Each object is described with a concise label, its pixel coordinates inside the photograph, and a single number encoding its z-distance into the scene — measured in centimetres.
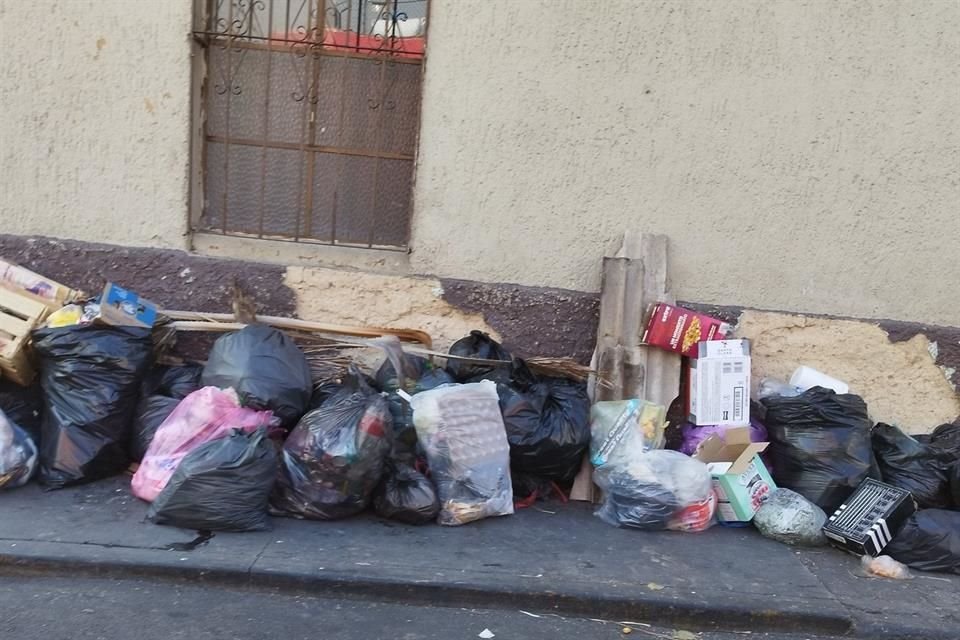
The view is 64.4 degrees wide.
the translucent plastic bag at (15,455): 337
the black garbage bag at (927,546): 331
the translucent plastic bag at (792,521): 346
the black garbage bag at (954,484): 368
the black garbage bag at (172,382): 377
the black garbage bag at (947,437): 393
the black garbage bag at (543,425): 362
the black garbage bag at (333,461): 322
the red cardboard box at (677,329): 392
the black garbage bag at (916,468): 372
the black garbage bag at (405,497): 331
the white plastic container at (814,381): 406
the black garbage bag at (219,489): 306
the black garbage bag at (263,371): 352
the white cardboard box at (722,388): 390
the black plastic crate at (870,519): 331
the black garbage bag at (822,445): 363
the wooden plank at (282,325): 400
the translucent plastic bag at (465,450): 342
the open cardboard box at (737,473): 358
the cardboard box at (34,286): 388
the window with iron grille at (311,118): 414
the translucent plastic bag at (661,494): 347
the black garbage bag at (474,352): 394
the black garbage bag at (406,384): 355
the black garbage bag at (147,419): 357
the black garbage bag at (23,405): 366
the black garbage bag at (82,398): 346
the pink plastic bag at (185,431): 332
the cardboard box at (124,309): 367
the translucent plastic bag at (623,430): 366
